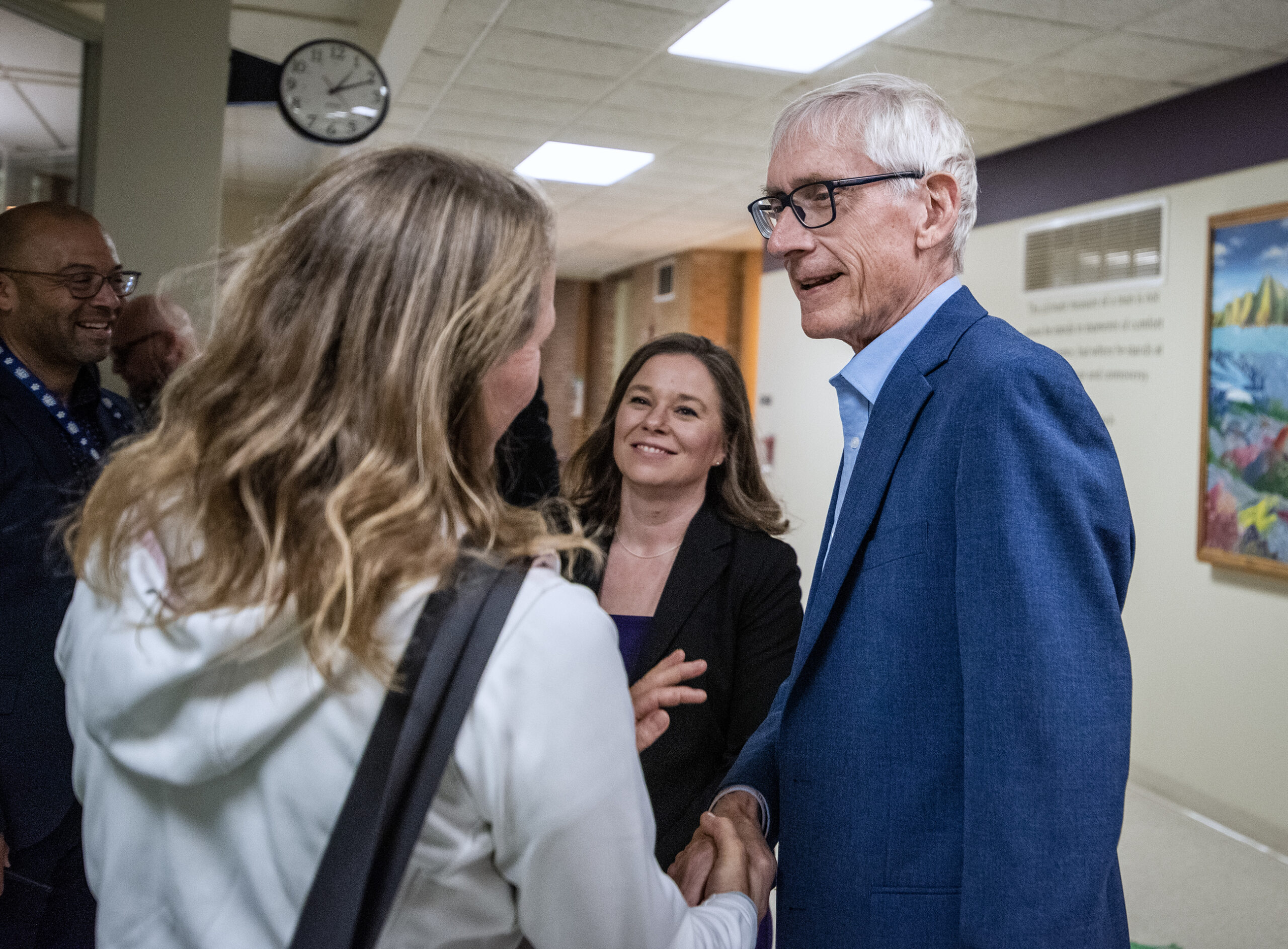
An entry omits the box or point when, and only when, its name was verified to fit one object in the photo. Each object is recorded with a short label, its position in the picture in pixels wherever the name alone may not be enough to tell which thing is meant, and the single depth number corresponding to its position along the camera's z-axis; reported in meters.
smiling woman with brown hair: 1.91
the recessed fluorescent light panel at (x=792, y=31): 4.02
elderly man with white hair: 0.98
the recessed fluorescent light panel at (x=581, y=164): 6.71
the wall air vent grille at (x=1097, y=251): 4.81
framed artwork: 4.11
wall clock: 4.24
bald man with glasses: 2.03
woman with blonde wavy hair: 0.72
